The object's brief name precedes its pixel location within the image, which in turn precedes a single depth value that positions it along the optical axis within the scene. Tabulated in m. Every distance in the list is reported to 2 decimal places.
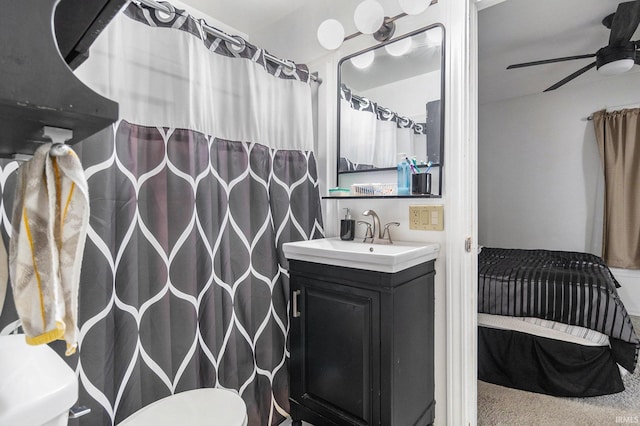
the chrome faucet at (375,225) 1.70
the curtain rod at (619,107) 3.44
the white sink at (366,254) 1.25
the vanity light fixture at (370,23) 1.52
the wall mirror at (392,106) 1.60
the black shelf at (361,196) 1.52
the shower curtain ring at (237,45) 1.54
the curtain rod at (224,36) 1.26
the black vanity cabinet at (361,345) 1.28
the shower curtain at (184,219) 1.13
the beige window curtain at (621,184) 3.41
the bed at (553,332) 1.92
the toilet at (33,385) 0.52
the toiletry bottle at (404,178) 1.61
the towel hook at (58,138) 0.44
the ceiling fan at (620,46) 2.07
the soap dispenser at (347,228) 1.80
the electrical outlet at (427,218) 1.56
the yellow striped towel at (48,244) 0.42
